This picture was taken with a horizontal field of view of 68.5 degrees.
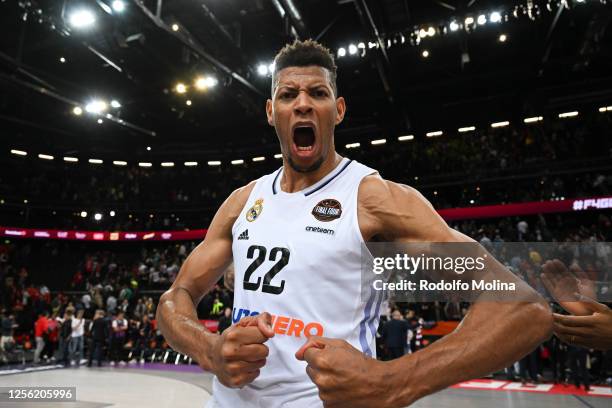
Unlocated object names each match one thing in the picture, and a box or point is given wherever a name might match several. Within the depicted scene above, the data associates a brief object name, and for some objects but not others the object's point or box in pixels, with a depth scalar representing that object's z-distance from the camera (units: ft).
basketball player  4.23
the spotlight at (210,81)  52.80
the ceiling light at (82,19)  39.68
